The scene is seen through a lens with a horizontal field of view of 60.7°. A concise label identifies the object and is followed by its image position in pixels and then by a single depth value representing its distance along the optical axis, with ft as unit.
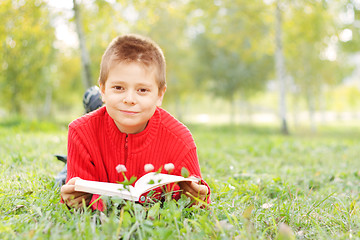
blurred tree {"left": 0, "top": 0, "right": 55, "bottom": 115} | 25.80
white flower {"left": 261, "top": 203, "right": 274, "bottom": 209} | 6.56
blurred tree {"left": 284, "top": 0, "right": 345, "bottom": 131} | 35.27
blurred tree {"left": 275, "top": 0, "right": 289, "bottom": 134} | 36.99
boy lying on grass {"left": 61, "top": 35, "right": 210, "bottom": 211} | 5.78
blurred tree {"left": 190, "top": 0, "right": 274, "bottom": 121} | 35.50
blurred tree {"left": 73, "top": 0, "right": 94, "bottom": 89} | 26.63
